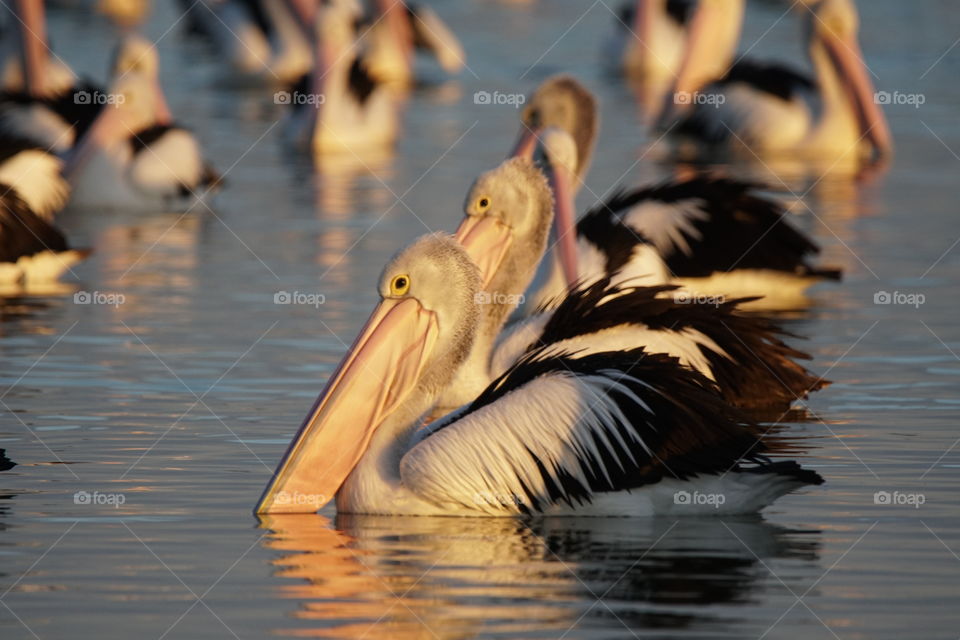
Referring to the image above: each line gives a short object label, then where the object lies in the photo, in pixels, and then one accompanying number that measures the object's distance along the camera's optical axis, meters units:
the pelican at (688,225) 9.97
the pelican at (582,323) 7.52
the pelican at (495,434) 6.29
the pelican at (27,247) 11.27
